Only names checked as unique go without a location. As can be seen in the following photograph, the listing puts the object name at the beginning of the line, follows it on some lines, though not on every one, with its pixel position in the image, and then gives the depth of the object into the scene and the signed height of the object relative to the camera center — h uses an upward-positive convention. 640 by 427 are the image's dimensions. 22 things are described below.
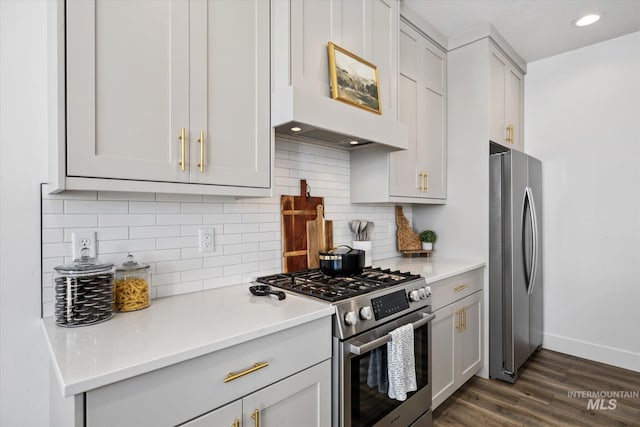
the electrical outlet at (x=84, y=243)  1.32 -0.10
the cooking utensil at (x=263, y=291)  1.52 -0.34
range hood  1.54 +0.47
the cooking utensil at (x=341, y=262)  1.84 -0.25
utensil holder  2.32 -0.21
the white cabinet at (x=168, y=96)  1.08 +0.44
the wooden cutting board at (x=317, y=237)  2.20 -0.14
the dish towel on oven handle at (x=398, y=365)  1.60 -0.70
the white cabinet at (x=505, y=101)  2.76 +1.00
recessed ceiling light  2.56 +1.49
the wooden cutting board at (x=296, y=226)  2.06 -0.06
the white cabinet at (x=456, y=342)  2.11 -0.85
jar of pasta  1.33 -0.28
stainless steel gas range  1.42 -0.53
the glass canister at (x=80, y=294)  1.15 -0.26
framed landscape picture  1.77 +0.74
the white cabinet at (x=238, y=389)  0.88 -0.52
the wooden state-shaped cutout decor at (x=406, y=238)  2.88 -0.19
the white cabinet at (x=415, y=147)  2.39 +0.54
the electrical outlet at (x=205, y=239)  1.69 -0.11
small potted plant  2.90 -0.20
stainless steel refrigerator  2.61 -0.37
